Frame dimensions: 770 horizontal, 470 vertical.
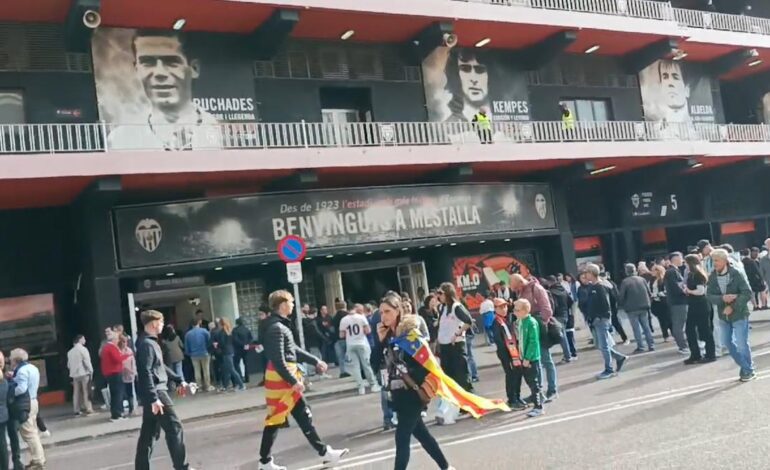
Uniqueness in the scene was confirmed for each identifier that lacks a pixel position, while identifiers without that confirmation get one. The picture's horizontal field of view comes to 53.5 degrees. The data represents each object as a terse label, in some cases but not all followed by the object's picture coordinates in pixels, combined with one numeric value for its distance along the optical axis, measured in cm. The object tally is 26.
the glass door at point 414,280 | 2112
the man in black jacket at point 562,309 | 1459
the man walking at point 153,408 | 769
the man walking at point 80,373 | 1446
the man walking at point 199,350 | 1631
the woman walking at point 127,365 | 1403
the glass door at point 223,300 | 1855
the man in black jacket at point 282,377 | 790
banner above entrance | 1650
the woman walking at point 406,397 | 656
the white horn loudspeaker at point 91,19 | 1562
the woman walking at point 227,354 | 1644
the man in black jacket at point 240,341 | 1661
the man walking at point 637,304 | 1456
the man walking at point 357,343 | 1367
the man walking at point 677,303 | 1301
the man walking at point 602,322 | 1198
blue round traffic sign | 1469
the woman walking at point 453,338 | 1009
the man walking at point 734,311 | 1005
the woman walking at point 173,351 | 1587
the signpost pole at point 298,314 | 1476
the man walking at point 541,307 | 1048
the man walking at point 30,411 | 993
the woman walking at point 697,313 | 1189
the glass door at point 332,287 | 2003
